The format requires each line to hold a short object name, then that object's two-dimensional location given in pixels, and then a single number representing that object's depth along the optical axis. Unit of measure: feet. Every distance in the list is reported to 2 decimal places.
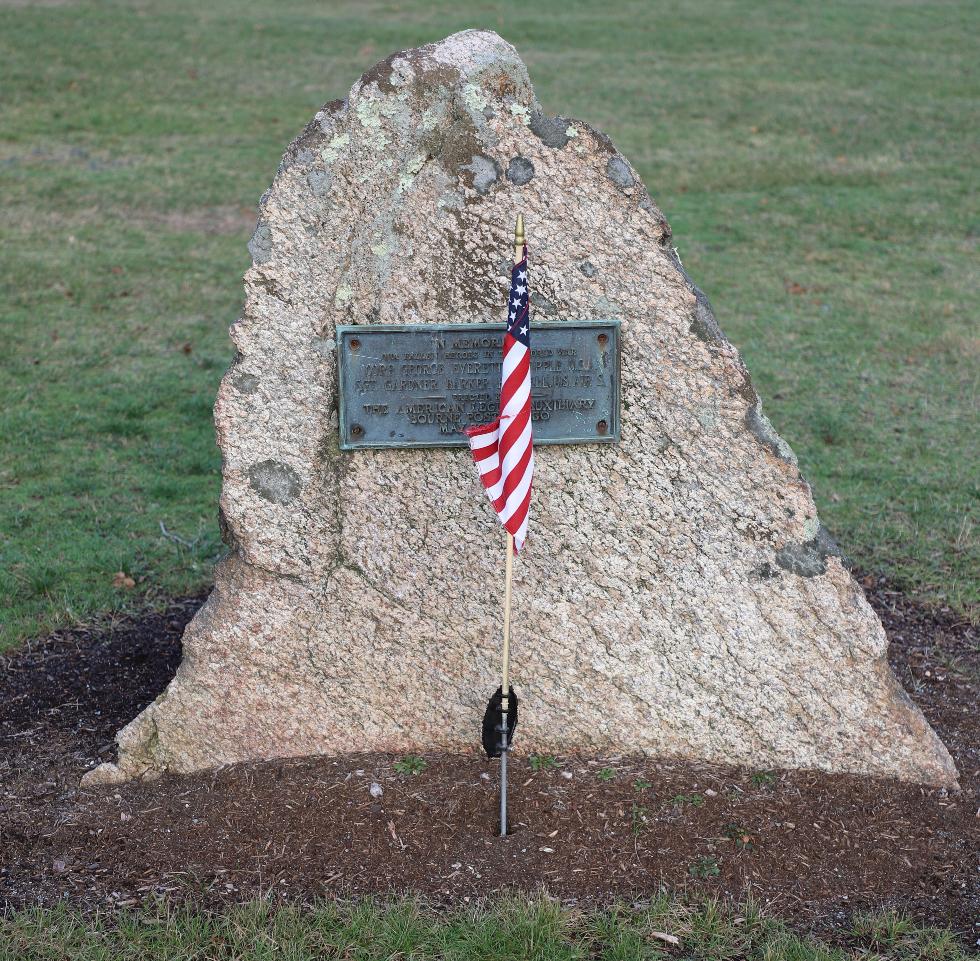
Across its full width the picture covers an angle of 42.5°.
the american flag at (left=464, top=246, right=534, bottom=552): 13.33
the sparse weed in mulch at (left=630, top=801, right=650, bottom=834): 14.49
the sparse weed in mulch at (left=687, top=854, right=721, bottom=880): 13.97
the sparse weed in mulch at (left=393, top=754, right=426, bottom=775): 15.29
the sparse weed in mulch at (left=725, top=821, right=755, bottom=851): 14.37
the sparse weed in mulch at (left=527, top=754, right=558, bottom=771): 15.39
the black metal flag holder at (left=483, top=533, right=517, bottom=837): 14.20
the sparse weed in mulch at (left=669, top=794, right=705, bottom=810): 14.88
